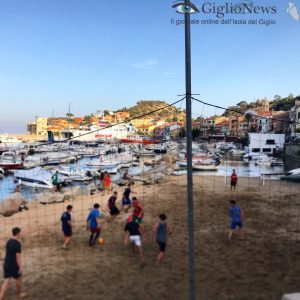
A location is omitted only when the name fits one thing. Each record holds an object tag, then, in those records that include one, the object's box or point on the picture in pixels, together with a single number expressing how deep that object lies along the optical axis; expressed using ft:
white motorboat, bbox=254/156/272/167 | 156.66
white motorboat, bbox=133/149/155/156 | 217.58
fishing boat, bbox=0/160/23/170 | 144.97
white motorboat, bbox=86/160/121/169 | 140.84
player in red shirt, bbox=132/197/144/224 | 38.78
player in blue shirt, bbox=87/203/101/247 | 36.60
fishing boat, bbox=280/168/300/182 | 91.14
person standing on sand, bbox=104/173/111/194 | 77.04
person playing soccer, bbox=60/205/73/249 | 36.11
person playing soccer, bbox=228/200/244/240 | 38.45
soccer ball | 38.04
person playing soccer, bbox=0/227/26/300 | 25.36
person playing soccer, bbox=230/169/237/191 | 73.92
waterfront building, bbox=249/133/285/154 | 211.82
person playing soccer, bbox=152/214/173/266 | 31.58
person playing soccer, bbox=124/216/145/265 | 32.89
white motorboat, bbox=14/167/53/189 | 102.89
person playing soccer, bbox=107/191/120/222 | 46.14
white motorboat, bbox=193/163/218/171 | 141.69
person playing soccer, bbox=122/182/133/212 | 53.42
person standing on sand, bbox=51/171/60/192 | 91.61
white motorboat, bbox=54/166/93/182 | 115.44
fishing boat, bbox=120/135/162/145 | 289.86
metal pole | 16.51
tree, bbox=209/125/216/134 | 387.34
